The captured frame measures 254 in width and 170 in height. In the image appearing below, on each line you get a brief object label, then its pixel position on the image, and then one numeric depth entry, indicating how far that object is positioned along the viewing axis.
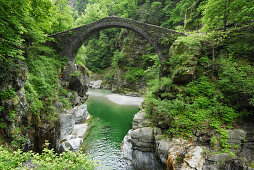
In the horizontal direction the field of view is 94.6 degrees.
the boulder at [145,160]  5.52
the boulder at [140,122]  6.39
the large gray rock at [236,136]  4.14
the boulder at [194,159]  3.86
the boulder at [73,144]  6.92
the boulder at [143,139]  5.62
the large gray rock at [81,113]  10.73
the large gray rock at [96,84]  30.73
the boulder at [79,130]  8.68
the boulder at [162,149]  4.67
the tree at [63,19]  11.49
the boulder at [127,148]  6.75
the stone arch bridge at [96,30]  11.36
